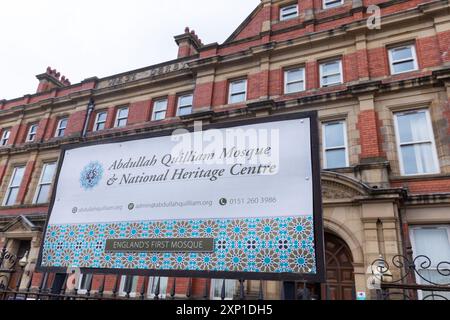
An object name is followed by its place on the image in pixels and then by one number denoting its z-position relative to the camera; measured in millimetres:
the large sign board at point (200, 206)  3119
